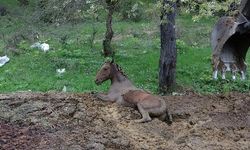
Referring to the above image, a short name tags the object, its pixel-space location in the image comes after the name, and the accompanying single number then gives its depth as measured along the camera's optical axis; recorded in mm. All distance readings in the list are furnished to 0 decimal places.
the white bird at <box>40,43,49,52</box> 18672
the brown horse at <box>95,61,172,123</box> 9305
